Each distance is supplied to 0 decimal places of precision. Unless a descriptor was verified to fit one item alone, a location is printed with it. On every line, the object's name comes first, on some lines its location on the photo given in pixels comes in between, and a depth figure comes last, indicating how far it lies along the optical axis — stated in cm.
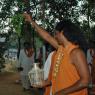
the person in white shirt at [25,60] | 568
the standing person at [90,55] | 472
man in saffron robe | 182
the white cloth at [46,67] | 243
